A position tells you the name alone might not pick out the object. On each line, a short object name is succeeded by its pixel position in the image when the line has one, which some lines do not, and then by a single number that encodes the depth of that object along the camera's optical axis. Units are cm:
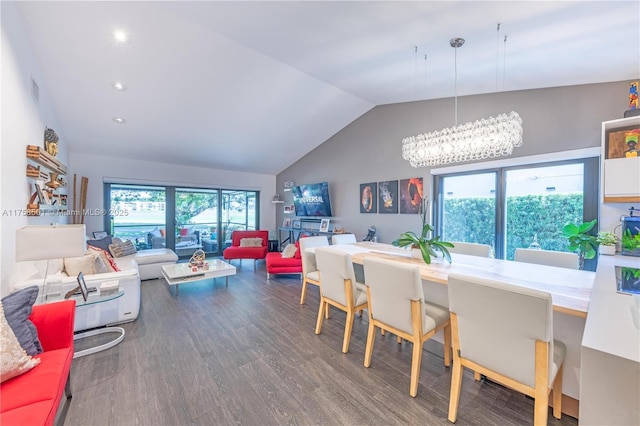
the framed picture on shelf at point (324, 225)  600
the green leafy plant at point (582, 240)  246
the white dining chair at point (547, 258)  231
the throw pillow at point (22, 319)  147
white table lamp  200
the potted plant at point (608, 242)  237
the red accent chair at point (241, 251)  571
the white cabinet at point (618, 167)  221
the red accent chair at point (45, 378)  114
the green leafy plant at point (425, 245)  237
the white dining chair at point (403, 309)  180
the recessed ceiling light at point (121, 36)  270
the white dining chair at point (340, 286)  235
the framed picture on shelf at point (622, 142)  225
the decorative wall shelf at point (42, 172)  249
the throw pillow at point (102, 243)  422
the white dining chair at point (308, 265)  330
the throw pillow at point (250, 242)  596
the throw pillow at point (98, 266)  296
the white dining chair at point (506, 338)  128
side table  226
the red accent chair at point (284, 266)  470
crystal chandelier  241
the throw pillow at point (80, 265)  292
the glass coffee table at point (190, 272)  379
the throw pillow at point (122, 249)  445
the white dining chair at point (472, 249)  287
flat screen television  595
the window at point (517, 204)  299
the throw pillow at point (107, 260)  312
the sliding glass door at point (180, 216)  577
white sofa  254
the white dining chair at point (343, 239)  385
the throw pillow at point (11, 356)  130
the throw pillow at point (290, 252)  487
